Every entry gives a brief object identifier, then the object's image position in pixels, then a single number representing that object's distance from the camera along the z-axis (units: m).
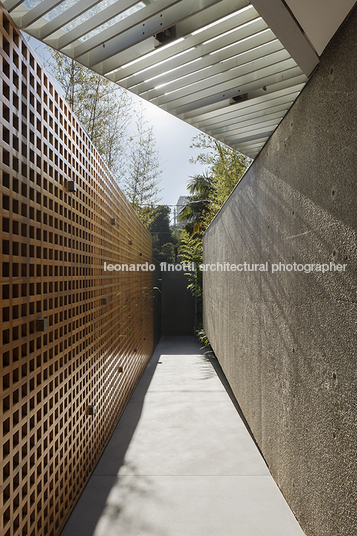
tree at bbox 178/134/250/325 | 6.88
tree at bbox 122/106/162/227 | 9.73
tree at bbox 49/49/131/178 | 5.76
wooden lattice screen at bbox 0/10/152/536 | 1.47
